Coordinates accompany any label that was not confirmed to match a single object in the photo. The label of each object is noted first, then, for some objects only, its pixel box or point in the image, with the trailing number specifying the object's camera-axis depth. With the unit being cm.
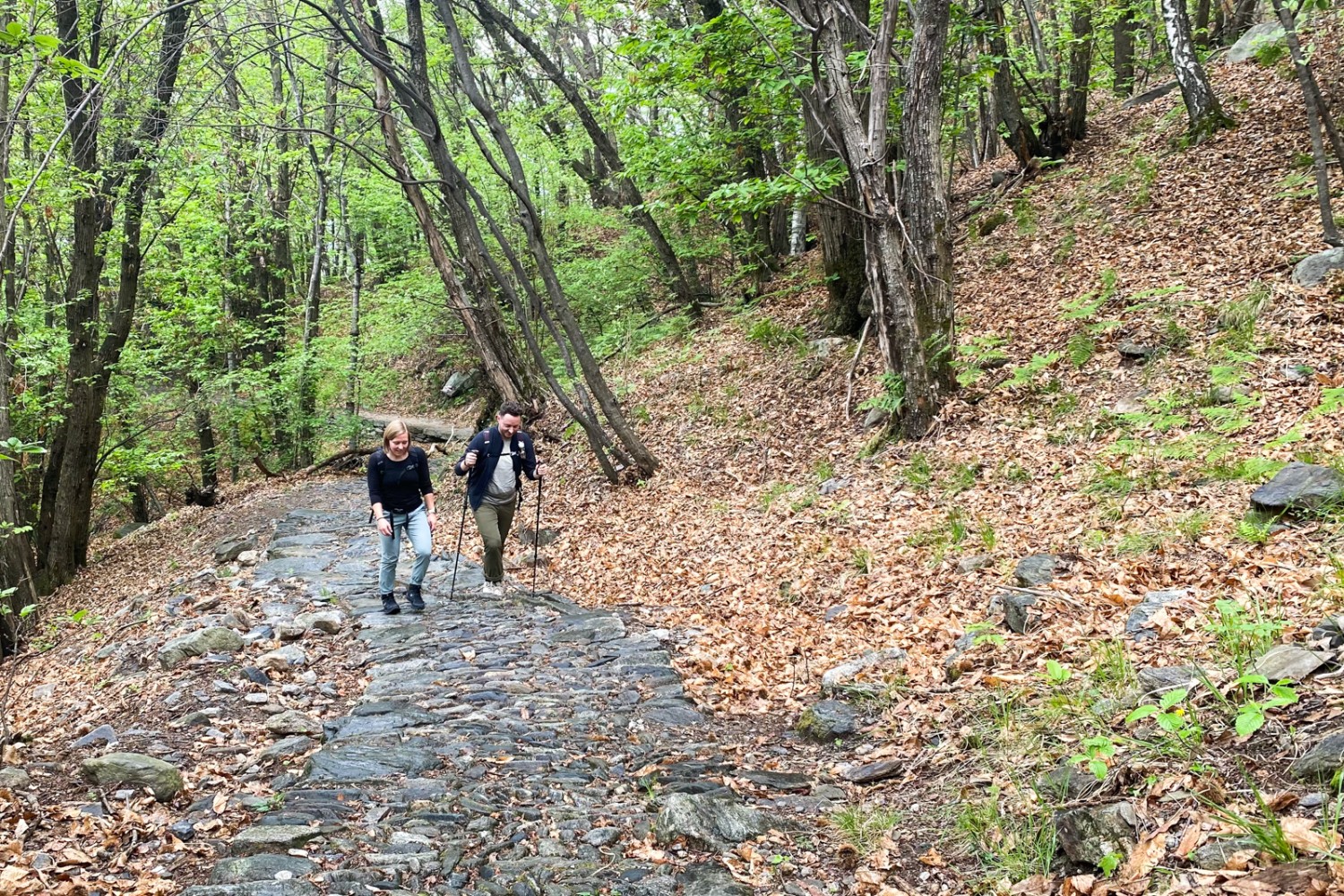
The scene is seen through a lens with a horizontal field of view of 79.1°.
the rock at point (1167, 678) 383
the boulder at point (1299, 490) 523
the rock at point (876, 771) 452
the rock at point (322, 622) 767
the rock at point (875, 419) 1040
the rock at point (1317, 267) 812
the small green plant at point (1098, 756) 324
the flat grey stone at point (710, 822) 391
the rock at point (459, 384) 2509
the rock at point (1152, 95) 1582
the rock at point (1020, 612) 533
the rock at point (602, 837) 392
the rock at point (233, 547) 1177
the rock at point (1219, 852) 273
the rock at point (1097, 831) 308
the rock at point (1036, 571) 578
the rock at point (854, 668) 570
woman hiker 781
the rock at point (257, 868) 337
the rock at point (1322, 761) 292
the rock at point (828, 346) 1289
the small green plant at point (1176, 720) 307
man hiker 862
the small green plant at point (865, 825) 387
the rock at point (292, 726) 525
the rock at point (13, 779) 415
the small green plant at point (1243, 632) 376
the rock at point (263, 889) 323
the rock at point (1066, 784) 348
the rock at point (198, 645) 656
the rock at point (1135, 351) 853
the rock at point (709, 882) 353
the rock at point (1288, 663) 351
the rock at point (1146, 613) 463
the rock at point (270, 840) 361
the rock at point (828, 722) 519
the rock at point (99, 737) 500
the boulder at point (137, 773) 420
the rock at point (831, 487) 939
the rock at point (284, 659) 656
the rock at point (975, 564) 650
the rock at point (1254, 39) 1366
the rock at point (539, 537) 1180
